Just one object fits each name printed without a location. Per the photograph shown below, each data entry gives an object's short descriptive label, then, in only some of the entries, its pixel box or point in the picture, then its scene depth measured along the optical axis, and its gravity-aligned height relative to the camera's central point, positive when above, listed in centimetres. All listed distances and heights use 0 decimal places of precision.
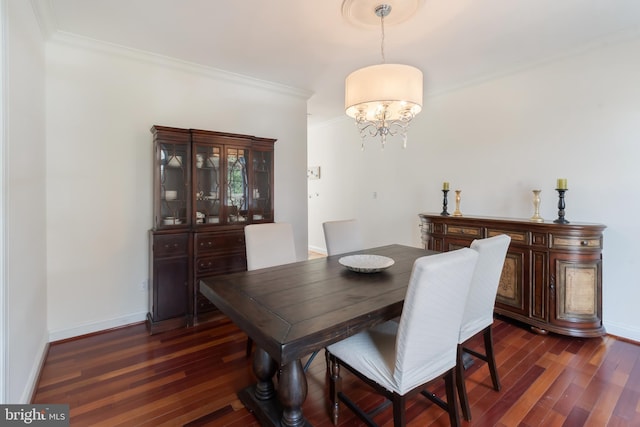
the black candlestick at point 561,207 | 267 +3
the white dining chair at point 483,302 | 170 -56
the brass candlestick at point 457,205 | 340 +7
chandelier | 192 +80
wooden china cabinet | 282 -6
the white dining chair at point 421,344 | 126 -63
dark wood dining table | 123 -47
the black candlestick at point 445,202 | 355 +10
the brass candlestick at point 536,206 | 284 +4
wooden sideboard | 256 -58
